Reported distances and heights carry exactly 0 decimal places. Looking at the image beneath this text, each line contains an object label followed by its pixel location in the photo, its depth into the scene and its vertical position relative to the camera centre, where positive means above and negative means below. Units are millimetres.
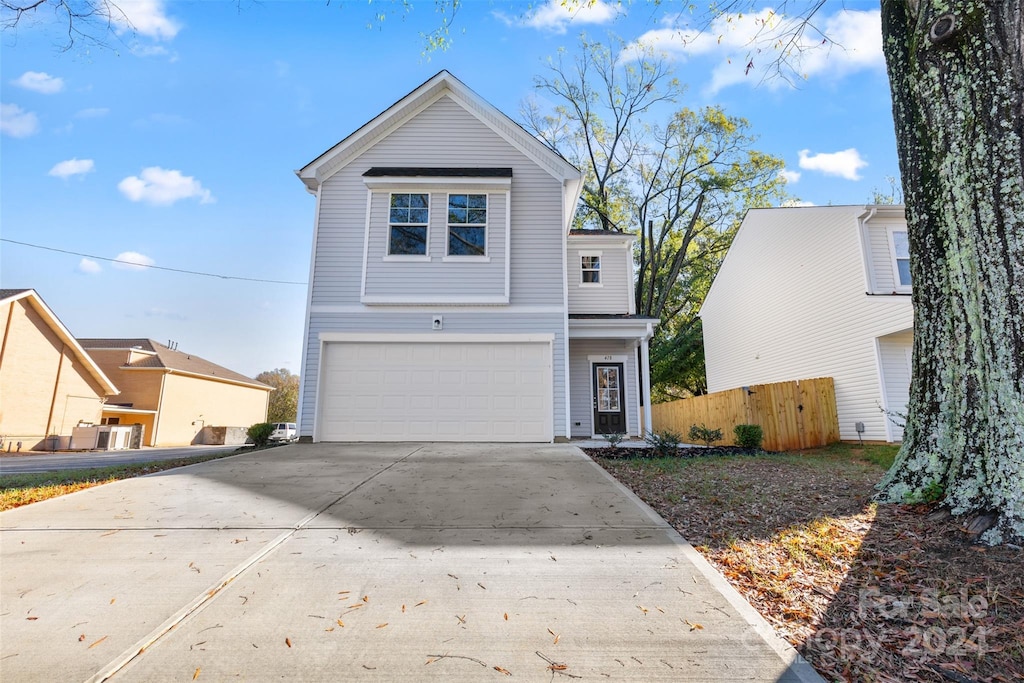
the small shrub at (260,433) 9125 -238
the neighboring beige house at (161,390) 24406 +1713
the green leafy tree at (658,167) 21766 +12278
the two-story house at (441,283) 9555 +2961
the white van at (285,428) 26280 -439
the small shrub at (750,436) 9789 -298
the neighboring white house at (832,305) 11336 +3368
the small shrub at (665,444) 8002 -391
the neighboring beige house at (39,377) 17516 +1794
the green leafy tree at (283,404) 45250 +1654
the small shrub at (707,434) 10422 -281
